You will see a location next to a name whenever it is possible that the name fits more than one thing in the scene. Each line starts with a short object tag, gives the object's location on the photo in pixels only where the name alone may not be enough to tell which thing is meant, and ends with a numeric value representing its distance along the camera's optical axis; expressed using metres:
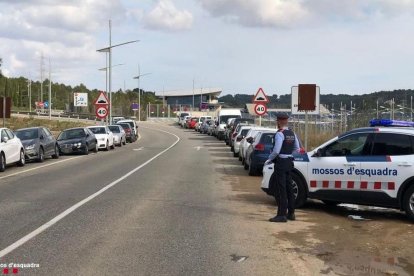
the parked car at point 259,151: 17.61
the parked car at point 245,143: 21.19
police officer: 9.57
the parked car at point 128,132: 43.81
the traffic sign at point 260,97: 26.55
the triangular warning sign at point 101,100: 38.28
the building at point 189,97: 163.00
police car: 9.89
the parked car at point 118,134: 37.72
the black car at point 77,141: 28.73
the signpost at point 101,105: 38.31
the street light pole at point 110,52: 46.06
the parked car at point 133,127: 45.89
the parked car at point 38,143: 23.32
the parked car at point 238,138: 25.68
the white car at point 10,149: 19.80
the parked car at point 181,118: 83.67
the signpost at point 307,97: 16.88
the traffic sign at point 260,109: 26.97
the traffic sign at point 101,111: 38.50
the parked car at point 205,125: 58.59
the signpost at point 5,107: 28.25
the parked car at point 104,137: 32.69
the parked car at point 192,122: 74.50
